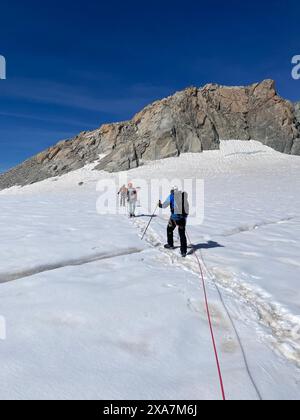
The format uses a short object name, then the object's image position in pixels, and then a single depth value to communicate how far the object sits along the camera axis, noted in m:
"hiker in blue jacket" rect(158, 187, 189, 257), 8.55
